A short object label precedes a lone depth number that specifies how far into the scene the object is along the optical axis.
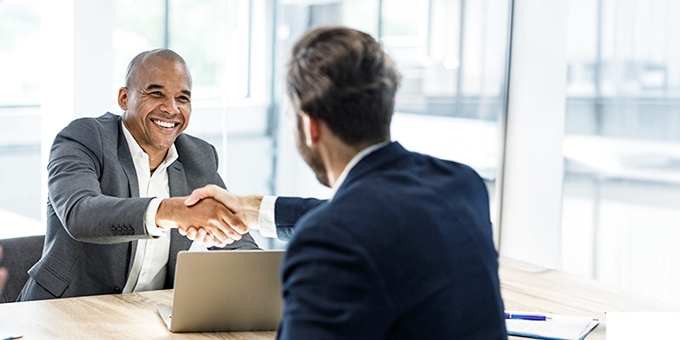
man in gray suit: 3.29
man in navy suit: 2.22
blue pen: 3.14
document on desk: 3.04
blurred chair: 3.47
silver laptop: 2.98
